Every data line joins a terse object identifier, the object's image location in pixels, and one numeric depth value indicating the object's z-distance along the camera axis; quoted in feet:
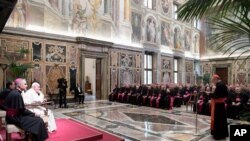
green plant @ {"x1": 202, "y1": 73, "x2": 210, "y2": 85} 51.82
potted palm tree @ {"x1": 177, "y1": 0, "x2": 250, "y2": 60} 5.18
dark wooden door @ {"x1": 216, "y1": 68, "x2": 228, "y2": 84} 58.16
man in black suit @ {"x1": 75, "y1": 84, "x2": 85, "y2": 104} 34.31
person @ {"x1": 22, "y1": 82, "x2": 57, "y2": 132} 15.12
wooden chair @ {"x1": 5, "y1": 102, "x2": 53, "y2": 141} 11.73
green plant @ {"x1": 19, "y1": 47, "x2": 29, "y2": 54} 27.02
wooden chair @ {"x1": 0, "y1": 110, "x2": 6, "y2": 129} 13.36
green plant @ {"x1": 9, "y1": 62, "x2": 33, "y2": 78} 26.19
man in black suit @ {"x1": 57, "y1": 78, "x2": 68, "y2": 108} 31.10
